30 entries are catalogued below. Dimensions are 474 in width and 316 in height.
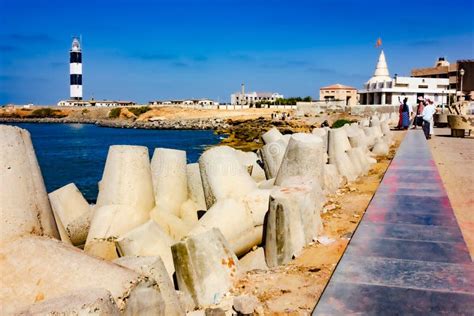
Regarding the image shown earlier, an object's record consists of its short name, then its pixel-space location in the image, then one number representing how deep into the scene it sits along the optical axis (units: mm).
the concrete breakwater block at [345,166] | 7614
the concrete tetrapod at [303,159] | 6011
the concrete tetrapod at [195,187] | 6762
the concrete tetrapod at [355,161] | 8069
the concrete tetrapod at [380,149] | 10758
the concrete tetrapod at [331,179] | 6441
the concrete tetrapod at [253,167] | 8503
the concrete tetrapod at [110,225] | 4836
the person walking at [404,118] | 17528
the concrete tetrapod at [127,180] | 5507
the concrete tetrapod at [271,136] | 10617
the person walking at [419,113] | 16578
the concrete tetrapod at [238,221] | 4719
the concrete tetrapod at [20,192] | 3078
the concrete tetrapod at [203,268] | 3646
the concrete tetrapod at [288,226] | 4172
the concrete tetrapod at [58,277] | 2576
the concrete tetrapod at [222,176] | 5586
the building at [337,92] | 82250
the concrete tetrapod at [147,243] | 4396
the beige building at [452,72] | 49531
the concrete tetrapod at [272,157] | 7977
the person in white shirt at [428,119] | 13156
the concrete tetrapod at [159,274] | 3191
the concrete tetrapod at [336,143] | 8255
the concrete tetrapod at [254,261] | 4334
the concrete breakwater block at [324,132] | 9098
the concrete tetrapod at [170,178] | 6422
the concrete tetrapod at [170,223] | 5629
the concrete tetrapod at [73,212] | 5941
